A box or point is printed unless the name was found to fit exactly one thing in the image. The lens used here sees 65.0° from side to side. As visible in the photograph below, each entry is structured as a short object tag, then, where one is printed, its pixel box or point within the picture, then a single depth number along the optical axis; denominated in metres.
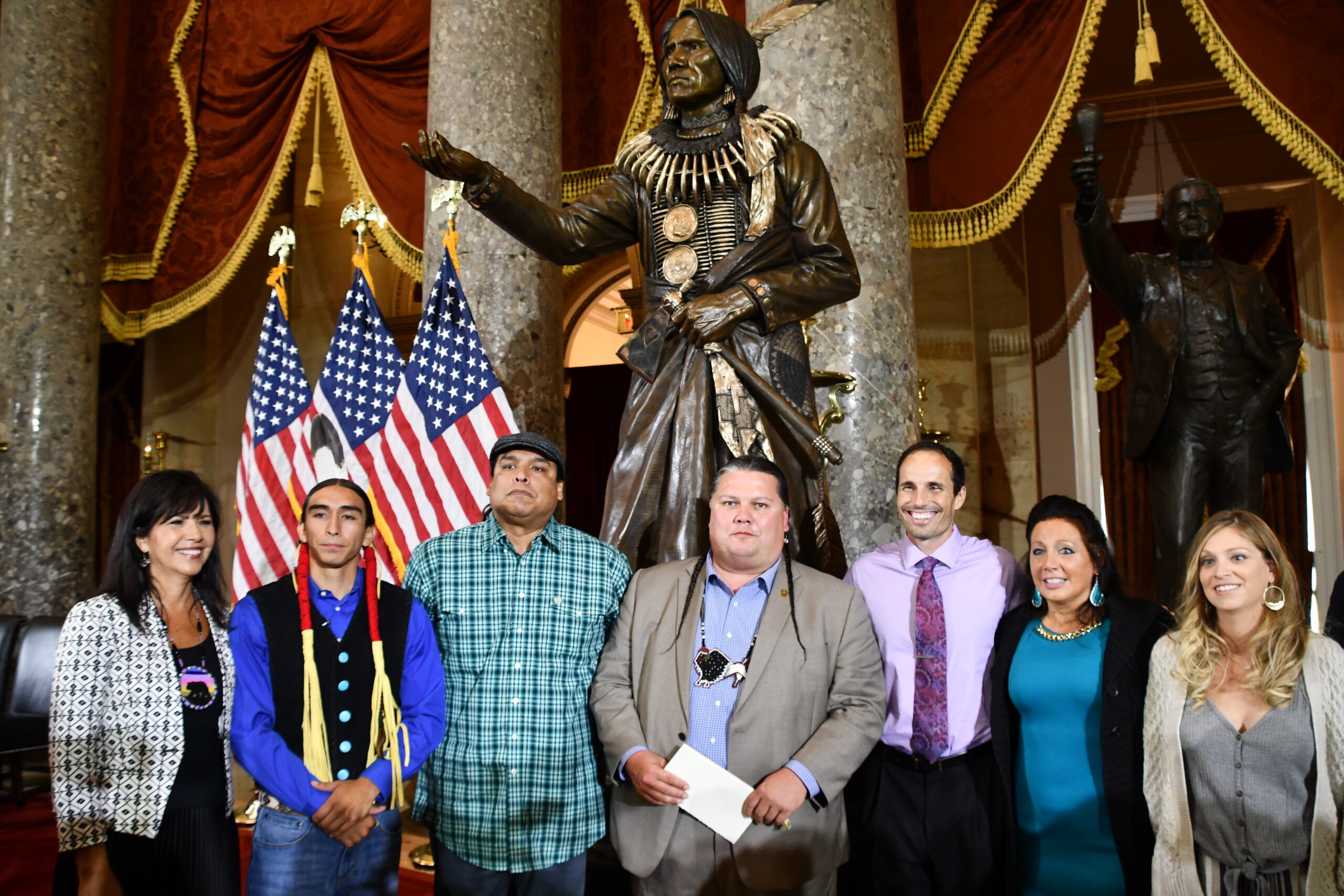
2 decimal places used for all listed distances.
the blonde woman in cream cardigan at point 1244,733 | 2.09
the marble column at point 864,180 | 4.12
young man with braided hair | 2.27
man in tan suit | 2.21
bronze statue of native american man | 2.87
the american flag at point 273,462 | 4.10
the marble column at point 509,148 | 4.92
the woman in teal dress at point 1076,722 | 2.30
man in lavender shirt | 2.41
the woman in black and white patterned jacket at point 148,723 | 2.27
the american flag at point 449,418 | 4.03
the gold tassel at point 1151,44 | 5.10
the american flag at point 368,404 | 4.20
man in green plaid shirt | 2.39
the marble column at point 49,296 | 6.21
